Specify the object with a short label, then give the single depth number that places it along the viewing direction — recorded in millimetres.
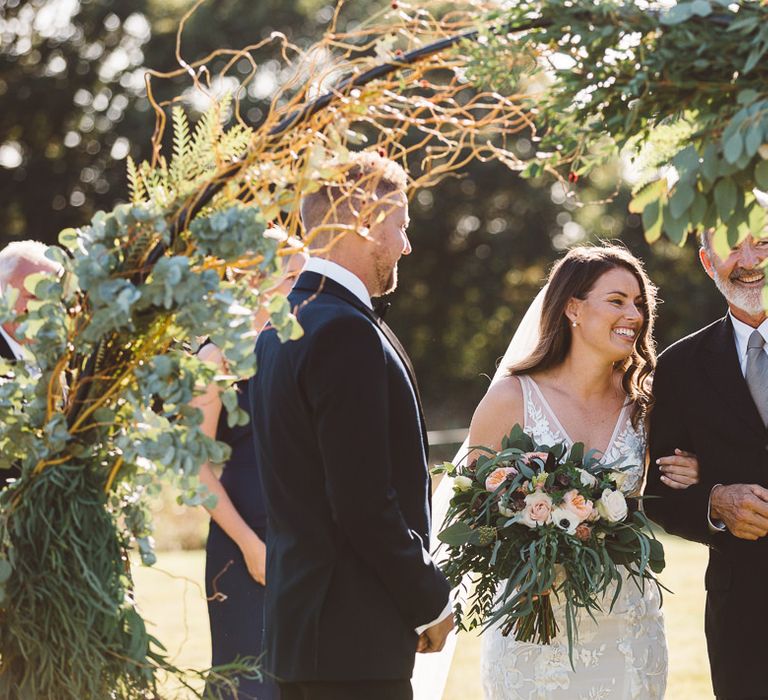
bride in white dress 4500
